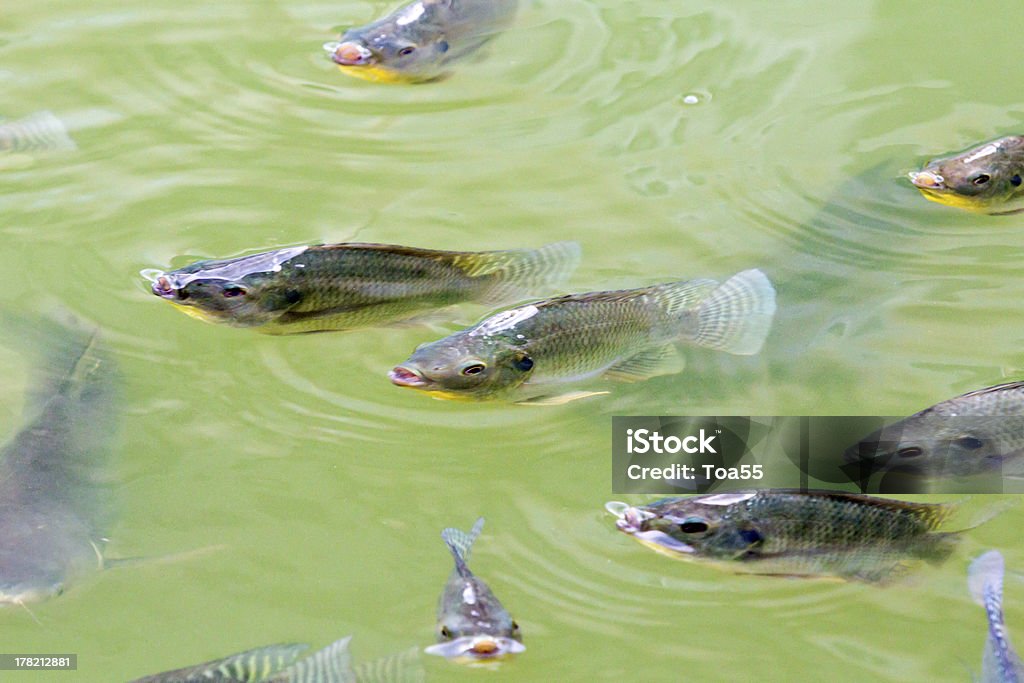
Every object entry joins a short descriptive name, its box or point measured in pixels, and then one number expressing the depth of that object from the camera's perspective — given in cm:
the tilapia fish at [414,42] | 487
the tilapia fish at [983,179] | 415
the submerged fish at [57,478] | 329
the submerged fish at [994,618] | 301
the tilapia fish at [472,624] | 294
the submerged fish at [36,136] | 480
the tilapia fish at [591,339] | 346
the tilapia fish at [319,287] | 356
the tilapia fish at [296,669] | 296
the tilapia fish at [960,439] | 335
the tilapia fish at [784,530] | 312
